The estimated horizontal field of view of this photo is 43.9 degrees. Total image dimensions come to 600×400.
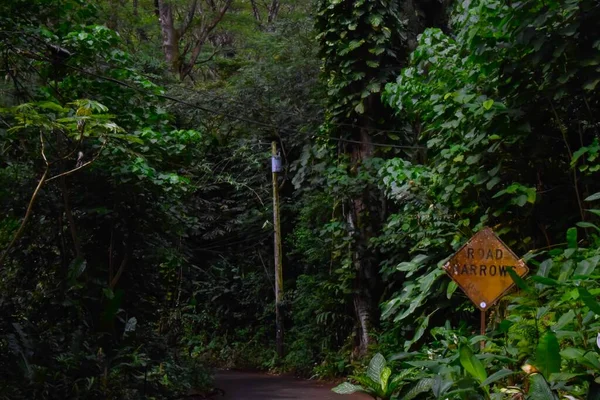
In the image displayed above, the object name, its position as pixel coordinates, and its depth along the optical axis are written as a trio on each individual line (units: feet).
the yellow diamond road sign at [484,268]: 21.81
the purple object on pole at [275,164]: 57.16
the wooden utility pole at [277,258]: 57.61
